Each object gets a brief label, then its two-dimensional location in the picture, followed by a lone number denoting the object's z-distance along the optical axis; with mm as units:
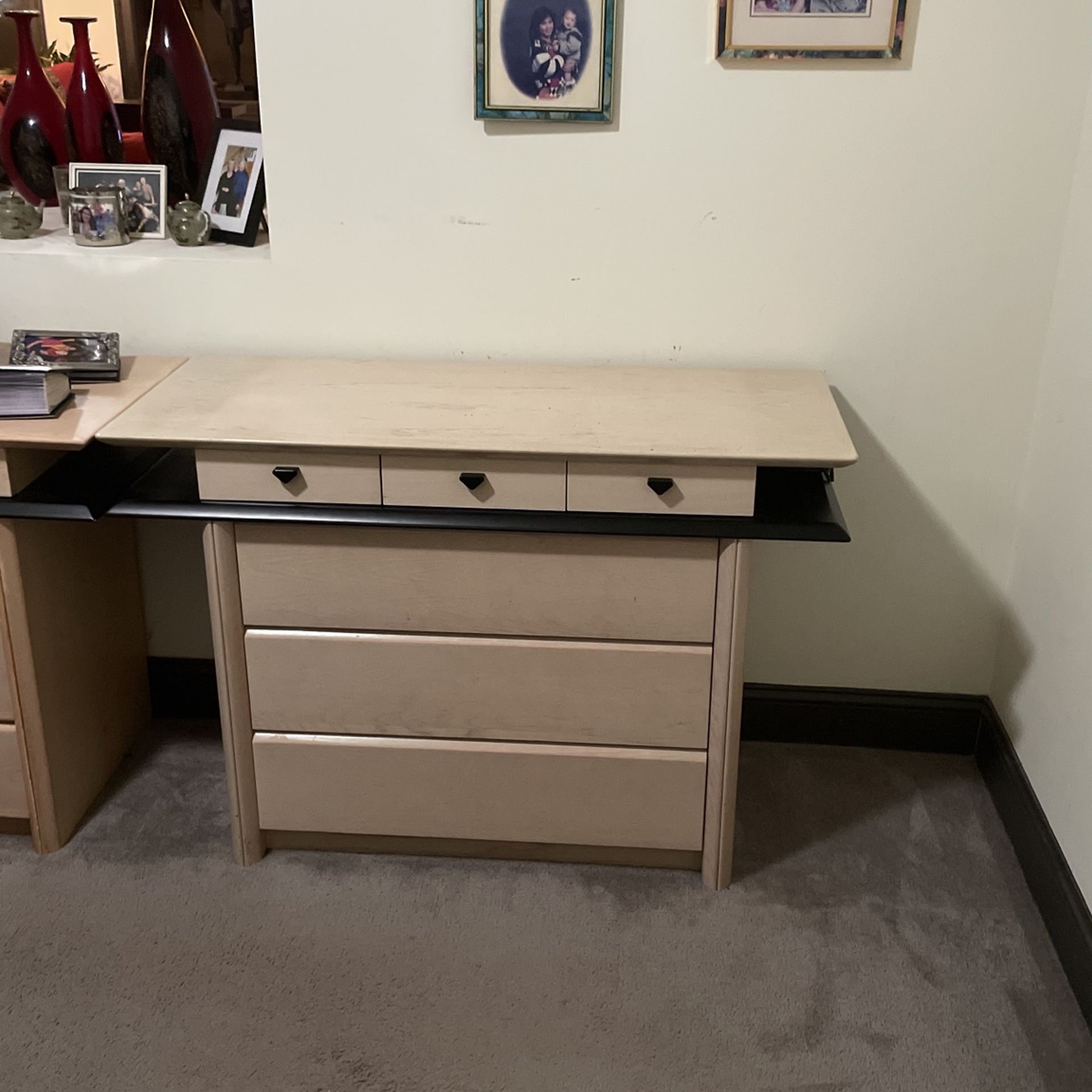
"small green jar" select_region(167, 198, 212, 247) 2182
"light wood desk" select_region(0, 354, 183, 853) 1785
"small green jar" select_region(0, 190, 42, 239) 2164
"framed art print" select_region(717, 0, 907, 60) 1883
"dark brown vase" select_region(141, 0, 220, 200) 2191
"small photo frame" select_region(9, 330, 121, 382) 1938
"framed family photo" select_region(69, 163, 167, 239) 2217
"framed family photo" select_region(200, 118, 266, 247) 2178
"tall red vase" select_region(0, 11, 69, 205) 2219
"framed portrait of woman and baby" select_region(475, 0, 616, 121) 1918
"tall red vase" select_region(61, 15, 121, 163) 2209
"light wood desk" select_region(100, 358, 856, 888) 1698
